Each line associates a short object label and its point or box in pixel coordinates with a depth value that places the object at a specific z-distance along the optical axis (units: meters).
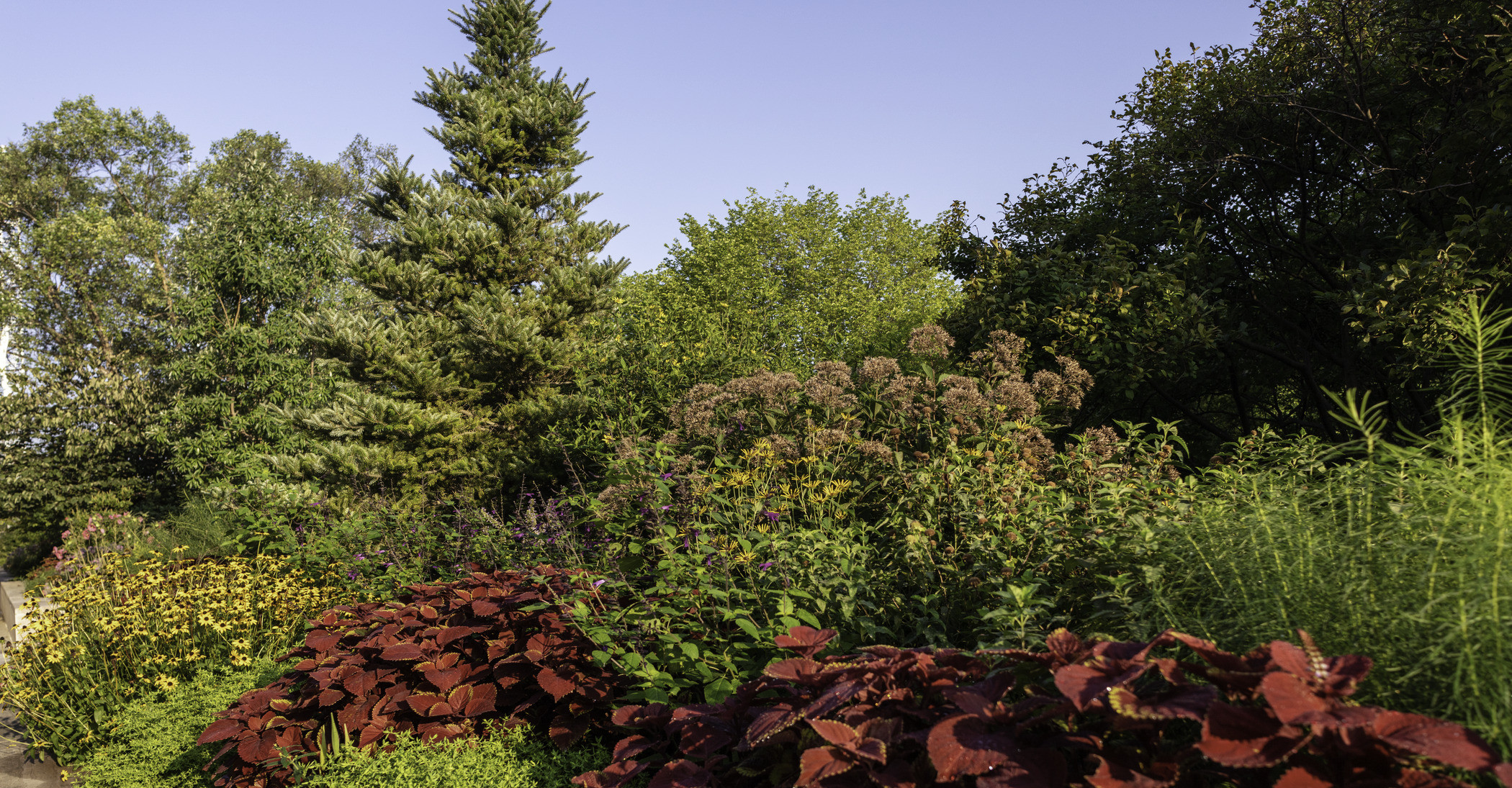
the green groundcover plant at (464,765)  3.28
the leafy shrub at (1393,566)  1.74
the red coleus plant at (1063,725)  1.56
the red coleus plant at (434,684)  3.72
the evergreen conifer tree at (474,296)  12.47
